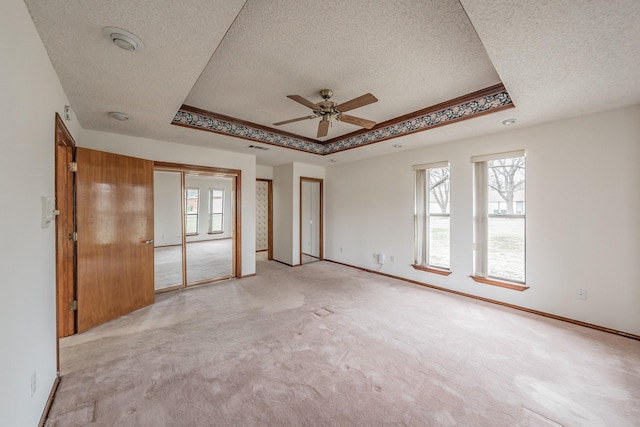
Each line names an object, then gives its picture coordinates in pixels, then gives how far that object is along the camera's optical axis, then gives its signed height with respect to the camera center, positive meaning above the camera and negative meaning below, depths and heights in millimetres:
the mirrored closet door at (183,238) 4164 -516
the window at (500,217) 3408 -62
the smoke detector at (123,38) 1515 +1096
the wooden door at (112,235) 2791 -296
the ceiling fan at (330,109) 2300 +1042
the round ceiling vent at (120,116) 2793 +1103
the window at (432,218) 4188 -102
